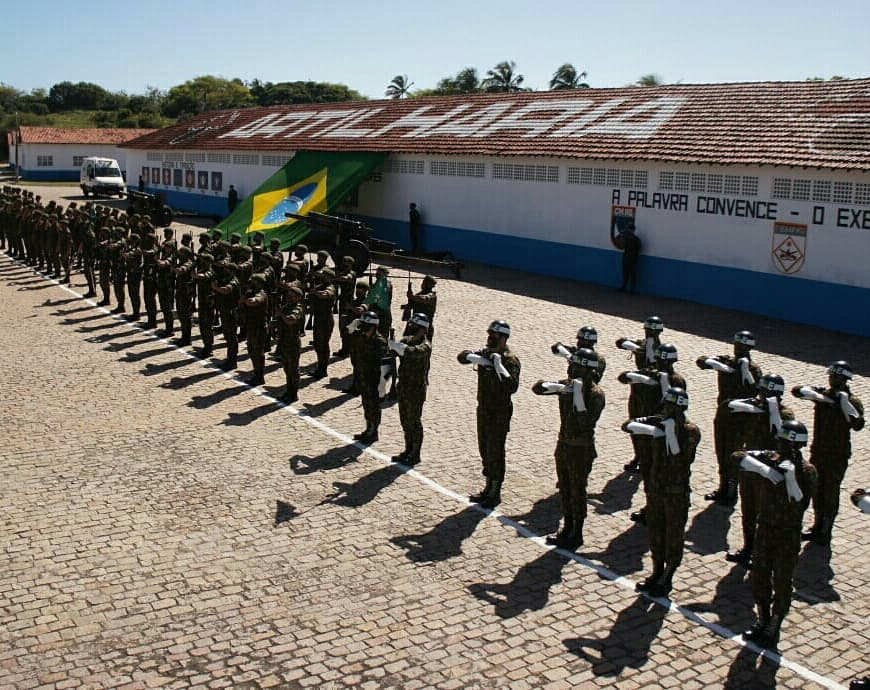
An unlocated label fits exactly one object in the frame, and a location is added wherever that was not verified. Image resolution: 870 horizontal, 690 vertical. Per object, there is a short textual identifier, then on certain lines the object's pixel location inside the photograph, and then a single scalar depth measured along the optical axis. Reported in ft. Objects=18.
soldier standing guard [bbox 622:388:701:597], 23.00
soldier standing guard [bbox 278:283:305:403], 39.47
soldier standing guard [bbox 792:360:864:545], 26.37
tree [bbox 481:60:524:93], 247.29
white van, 151.94
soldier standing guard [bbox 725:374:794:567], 23.66
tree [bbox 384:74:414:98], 295.89
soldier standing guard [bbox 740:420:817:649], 20.74
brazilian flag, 85.10
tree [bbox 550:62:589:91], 246.06
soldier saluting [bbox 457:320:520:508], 28.27
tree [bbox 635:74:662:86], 240.12
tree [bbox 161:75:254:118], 298.35
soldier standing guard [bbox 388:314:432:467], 31.55
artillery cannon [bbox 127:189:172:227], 108.78
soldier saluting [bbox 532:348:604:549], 25.63
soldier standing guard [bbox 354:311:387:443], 34.19
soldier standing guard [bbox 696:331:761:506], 29.45
